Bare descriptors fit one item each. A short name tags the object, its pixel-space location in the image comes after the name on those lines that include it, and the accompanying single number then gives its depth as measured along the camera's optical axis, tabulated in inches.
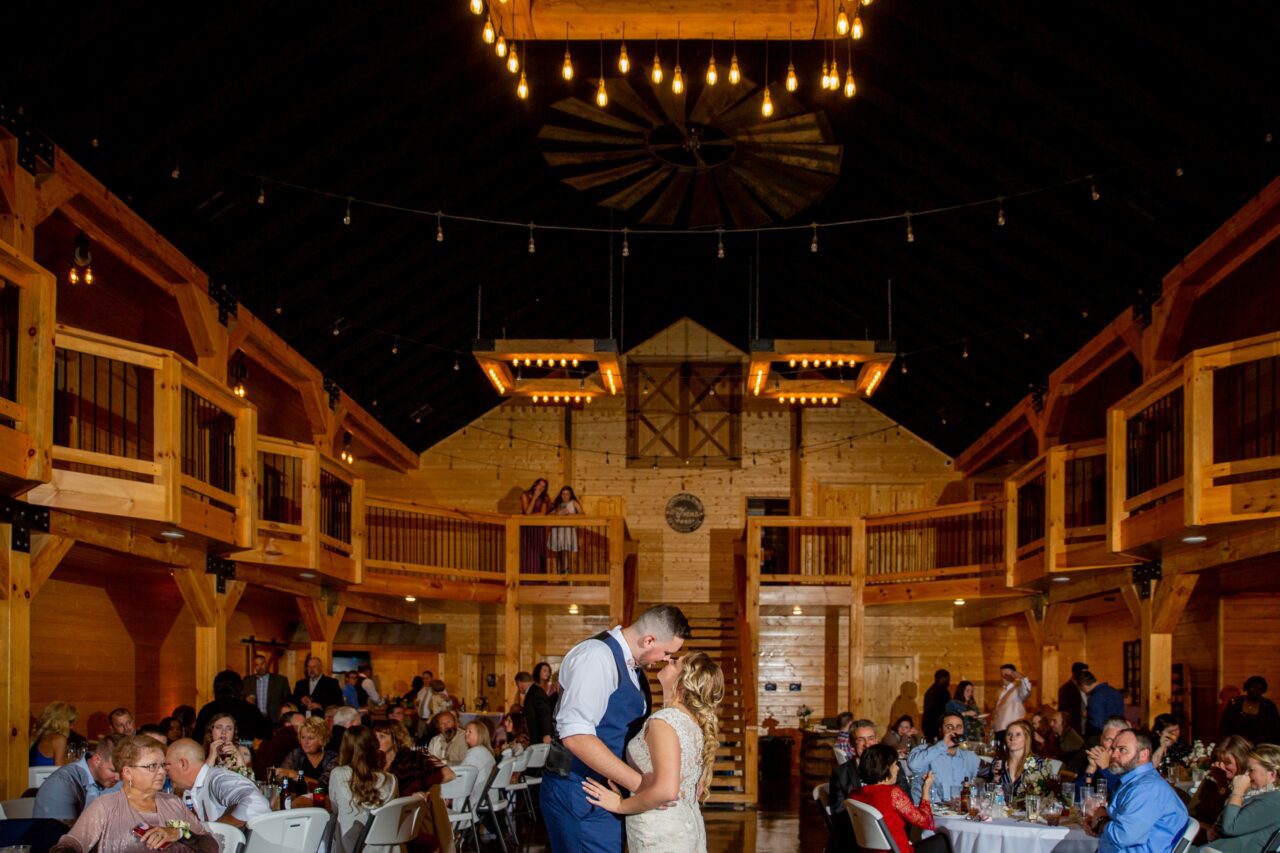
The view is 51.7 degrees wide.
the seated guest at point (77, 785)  272.2
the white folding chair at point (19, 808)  277.1
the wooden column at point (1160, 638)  442.9
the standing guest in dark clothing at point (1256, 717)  404.2
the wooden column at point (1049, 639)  612.4
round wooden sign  832.9
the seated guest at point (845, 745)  400.9
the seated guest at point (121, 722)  363.9
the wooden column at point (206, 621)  455.5
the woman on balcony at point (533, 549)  695.1
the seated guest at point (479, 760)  373.7
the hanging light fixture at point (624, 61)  342.0
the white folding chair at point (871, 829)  261.9
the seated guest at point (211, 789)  243.8
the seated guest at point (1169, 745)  381.7
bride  168.9
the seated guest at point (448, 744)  405.4
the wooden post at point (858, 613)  651.5
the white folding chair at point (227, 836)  235.1
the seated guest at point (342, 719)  370.3
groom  174.7
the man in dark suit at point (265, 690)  515.5
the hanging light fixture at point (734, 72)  359.9
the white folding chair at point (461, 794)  359.9
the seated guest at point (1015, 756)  312.8
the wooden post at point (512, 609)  665.0
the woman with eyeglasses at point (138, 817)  203.3
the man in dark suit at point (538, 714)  500.1
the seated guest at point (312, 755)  321.4
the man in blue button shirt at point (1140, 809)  241.4
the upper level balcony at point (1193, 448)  355.6
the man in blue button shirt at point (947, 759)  343.0
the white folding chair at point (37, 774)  344.8
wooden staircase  572.1
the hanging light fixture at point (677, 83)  345.5
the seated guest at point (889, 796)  266.5
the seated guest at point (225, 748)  292.5
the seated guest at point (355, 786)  275.3
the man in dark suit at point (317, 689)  529.3
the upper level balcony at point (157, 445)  354.6
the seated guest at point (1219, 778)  282.7
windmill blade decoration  427.8
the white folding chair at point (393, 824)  265.7
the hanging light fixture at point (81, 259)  383.2
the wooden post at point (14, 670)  332.2
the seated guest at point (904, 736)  433.4
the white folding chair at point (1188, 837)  243.1
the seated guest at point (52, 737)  350.9
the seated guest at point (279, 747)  354.6
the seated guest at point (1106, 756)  280.2
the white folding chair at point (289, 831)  235.6
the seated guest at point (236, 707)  400.2
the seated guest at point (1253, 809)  256.5
